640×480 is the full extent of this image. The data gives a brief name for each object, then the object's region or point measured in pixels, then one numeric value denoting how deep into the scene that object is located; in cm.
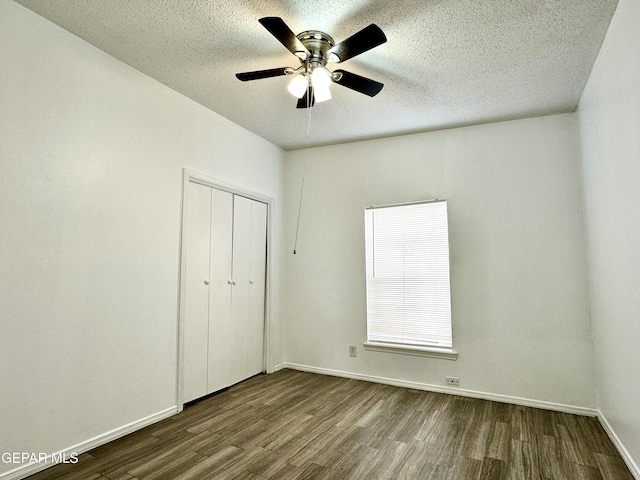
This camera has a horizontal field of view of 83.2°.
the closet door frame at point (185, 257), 303
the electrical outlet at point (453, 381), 355
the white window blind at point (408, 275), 369
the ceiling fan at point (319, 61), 198
